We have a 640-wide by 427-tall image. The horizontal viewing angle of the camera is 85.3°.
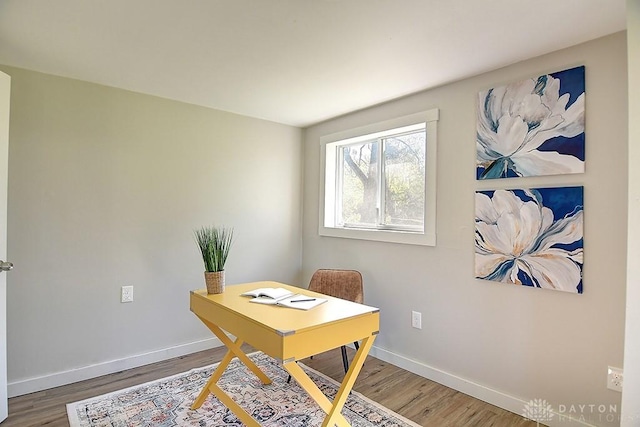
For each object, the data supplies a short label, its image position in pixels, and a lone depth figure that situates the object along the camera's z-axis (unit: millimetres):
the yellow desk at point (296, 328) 1422
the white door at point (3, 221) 2025
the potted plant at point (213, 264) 2021
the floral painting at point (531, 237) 1912
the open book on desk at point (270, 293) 1921
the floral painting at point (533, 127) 1914
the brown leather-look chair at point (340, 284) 2881
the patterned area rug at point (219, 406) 2012
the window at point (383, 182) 2656
